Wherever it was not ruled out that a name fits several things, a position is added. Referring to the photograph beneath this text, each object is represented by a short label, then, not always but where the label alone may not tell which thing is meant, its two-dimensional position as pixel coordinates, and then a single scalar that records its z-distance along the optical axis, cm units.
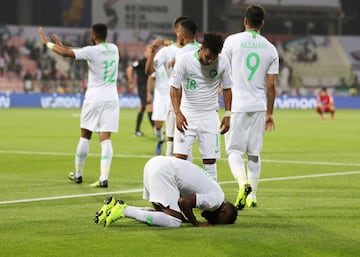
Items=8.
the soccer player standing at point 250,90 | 1253
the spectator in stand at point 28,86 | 5891
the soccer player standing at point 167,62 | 1518
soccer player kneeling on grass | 1038
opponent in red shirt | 4522
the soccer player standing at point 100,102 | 1534
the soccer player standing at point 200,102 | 1220
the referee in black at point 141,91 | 2929
